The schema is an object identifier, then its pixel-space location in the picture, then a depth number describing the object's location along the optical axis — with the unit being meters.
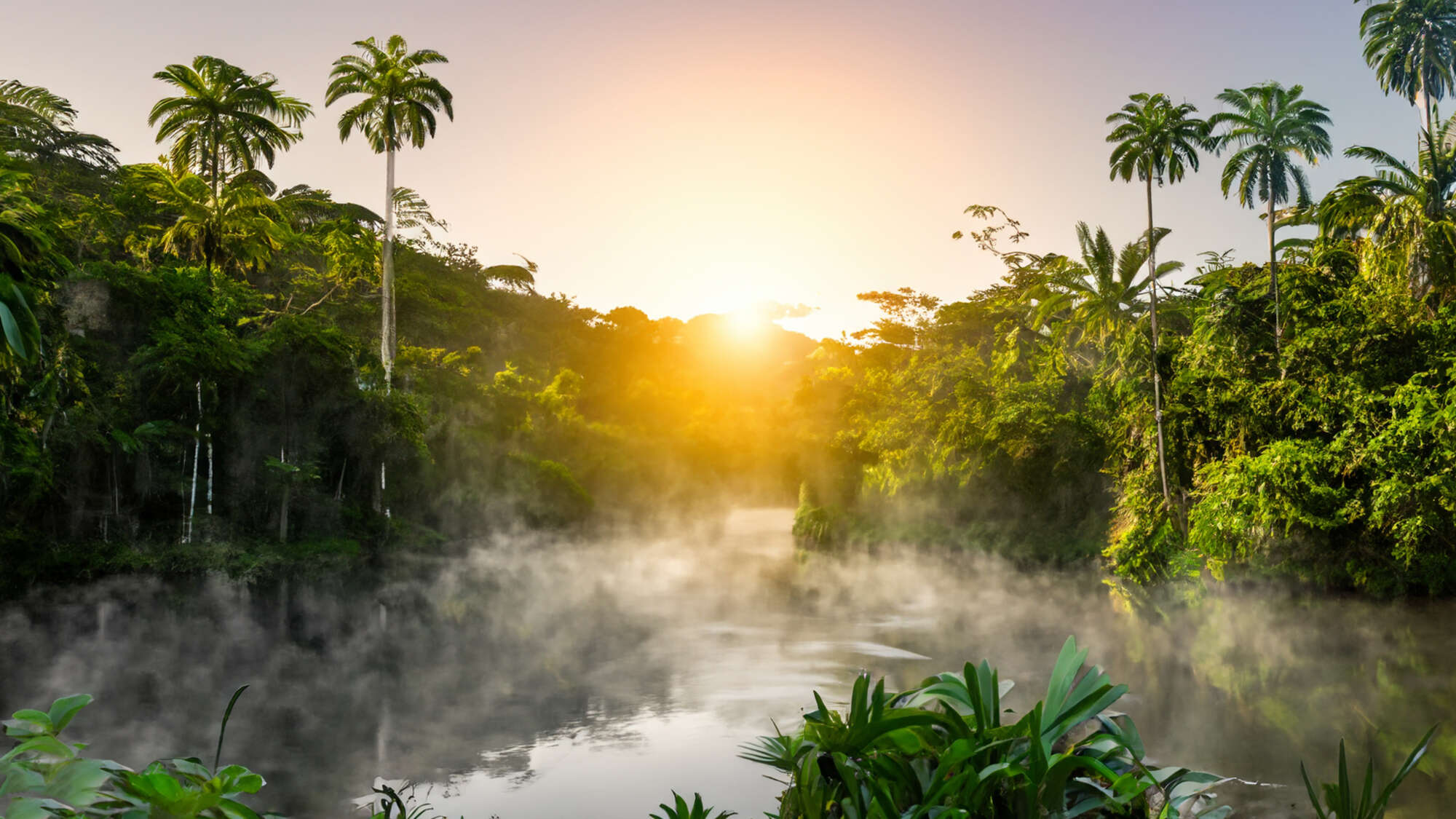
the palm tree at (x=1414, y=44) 26.64
